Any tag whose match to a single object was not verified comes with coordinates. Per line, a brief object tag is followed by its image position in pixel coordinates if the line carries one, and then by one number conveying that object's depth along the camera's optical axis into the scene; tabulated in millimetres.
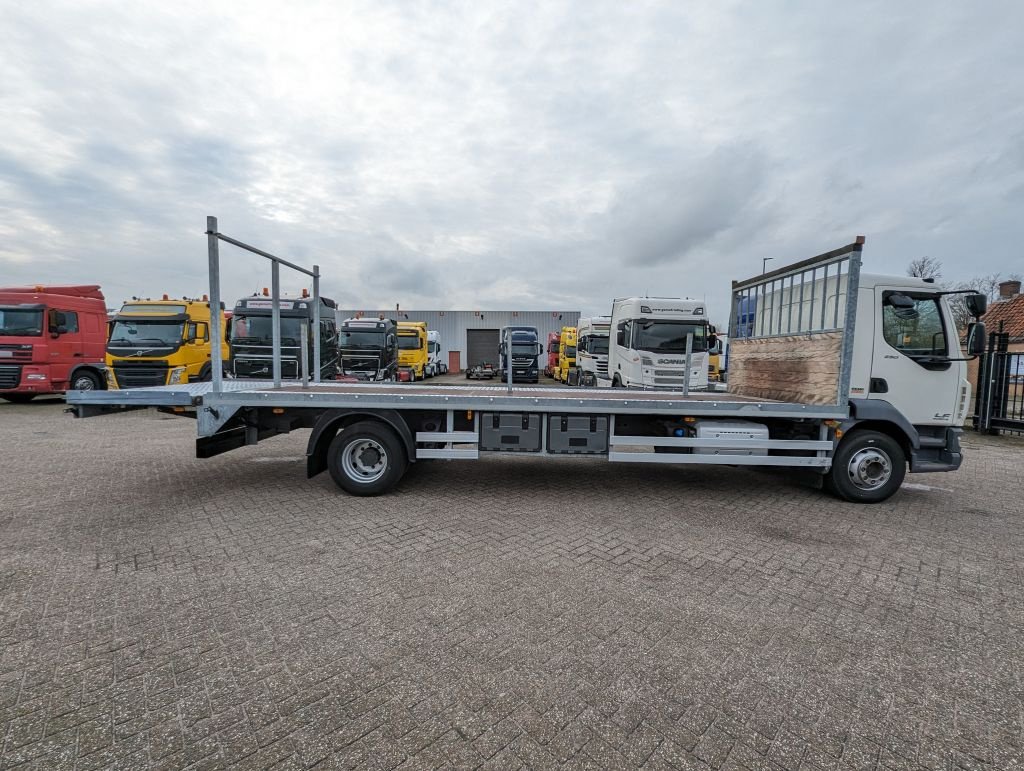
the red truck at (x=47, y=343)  13109
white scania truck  11938
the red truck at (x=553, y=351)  28870
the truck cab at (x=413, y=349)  22900
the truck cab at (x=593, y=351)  17075
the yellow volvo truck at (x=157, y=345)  12672
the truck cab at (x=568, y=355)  24312
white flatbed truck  5605
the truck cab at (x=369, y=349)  17609
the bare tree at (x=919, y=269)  34100
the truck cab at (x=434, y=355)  29531
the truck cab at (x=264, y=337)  13148
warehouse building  38688
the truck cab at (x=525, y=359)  23141
